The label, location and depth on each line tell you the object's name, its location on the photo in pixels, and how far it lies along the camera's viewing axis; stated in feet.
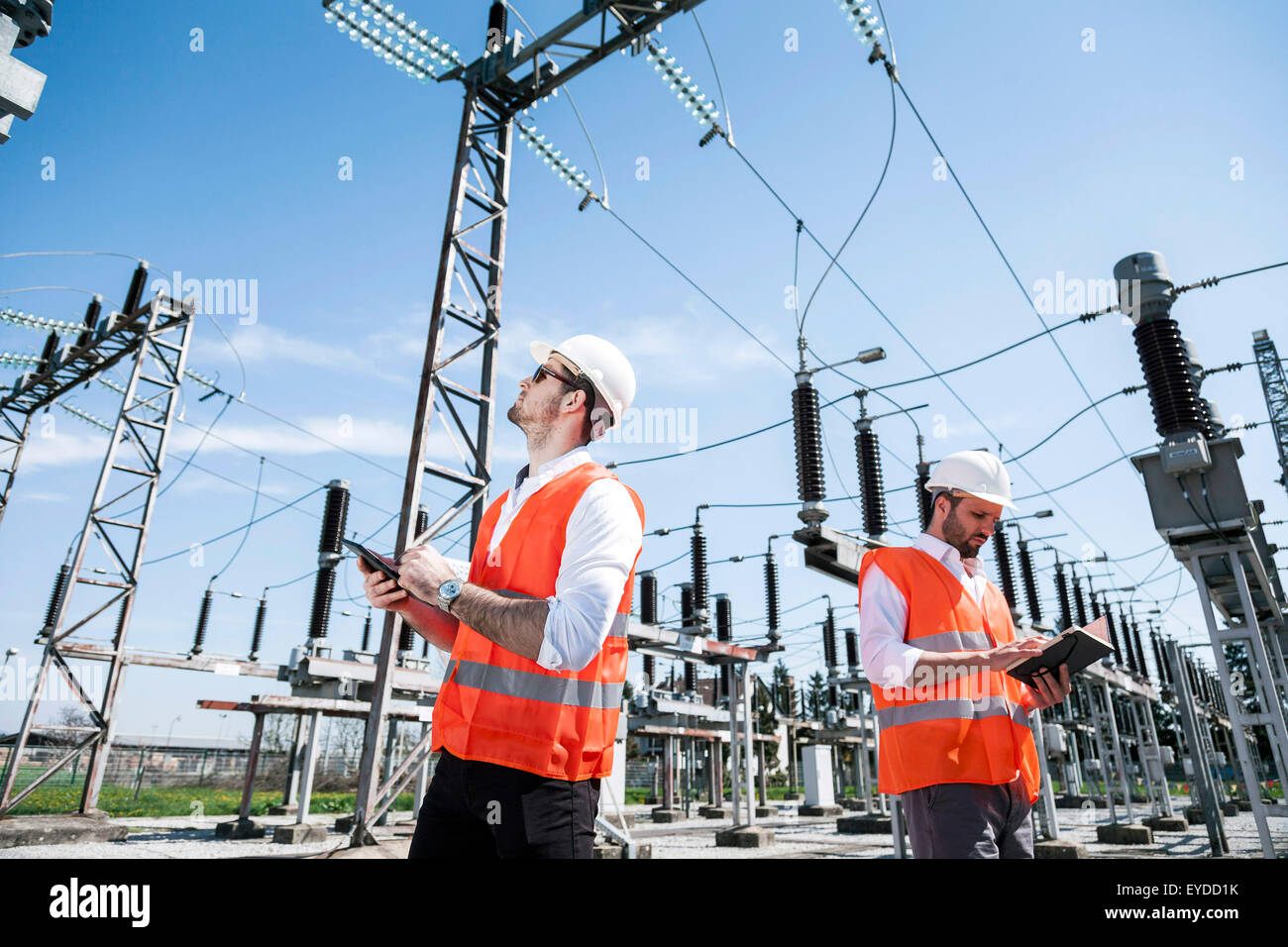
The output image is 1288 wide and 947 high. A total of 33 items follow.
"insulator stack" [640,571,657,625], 51.01
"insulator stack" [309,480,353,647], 34.50
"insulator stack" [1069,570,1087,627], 54.65
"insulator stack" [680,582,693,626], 59.88
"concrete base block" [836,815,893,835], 44.21
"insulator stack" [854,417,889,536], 25.94
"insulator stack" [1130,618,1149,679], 65.02
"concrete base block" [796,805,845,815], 61.52
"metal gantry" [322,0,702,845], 18.94
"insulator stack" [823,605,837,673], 65.69
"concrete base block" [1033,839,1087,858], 25.98
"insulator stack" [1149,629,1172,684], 76.61
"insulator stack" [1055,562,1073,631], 49.95
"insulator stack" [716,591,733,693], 56.29
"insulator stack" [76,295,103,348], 47.13
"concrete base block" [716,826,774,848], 34.81
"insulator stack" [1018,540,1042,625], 41.81
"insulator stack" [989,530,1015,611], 38.55
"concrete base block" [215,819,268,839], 35.14
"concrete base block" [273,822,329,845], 32.89
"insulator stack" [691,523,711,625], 42.06
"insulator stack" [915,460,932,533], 31.51
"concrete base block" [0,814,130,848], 28.89
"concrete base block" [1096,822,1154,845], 35.58
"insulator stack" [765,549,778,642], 49.06
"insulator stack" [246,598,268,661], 61.87
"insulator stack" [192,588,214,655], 56.65
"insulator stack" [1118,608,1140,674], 62.23
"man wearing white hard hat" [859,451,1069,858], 7.65
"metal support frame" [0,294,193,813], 34.35
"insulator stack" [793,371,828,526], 20.39
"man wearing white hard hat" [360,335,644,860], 4.99
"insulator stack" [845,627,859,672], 61.71
